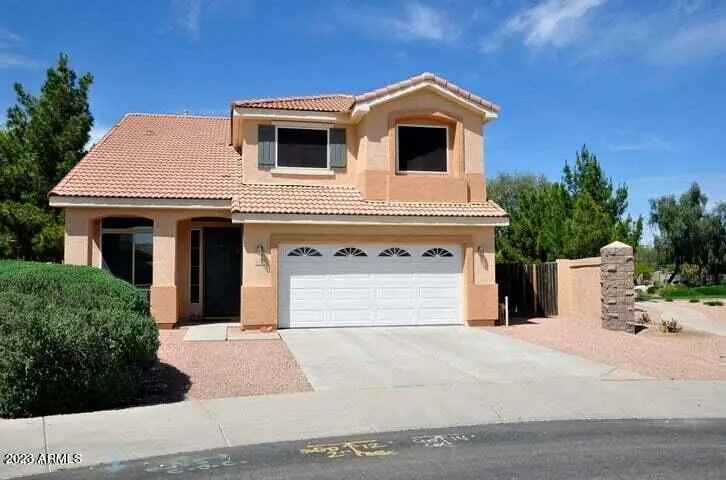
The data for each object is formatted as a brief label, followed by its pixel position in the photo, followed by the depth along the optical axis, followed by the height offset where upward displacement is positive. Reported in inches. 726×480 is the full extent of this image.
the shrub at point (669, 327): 666.8 -55.7
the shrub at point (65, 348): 322.7 -37.8
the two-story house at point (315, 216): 668.7 +57.0
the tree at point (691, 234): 1694.1 +92.0
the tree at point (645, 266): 1708.9 +13.1
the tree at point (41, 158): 906.7 +162.3
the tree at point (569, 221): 893.8 +70.4
